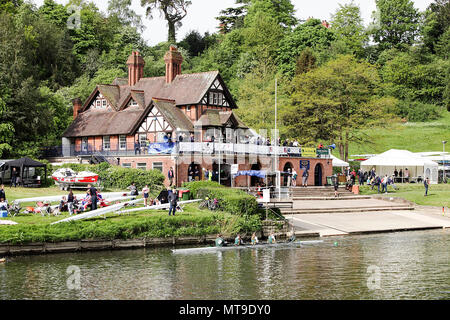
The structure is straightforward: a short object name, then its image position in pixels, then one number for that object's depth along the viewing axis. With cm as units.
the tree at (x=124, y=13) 10475
